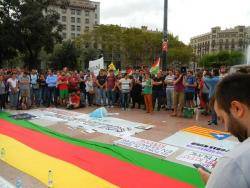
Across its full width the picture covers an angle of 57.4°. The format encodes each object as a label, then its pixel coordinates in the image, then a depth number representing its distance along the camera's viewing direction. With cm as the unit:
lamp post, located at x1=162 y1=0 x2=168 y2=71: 993
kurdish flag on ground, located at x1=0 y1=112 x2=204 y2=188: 363
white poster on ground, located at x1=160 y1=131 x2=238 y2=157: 491
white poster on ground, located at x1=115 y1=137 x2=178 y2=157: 486
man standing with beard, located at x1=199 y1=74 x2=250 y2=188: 85
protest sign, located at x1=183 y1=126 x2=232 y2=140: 578
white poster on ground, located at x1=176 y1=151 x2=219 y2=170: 435
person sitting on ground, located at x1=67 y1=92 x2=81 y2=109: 946
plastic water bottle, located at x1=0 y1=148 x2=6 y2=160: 460
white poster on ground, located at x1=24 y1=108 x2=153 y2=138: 635
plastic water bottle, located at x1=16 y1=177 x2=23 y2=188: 362
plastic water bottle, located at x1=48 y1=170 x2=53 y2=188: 361
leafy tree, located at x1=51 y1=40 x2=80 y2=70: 3106
